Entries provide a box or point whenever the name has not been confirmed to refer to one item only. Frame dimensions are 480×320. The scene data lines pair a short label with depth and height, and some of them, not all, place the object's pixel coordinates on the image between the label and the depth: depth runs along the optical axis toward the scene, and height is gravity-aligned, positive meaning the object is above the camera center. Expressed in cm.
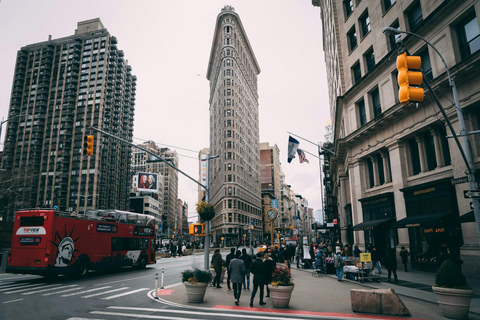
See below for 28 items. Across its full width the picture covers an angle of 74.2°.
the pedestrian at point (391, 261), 1593 -160
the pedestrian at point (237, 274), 1164 -153
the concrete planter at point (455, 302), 919 -214
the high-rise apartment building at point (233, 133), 9412 +3187
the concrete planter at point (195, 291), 1159 -211
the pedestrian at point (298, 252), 2939 -211
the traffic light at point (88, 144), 1485 +413
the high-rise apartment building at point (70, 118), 10531 +4037
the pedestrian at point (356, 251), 2536 -172
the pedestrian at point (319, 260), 2158 -203
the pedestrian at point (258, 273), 1126 -146
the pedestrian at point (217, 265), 1583 -163
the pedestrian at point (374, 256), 2050 -171
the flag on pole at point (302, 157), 3491 +814
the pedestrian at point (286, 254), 2166 -157
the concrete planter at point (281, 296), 1080 -219
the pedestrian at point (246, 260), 1453 -130
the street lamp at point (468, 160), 1085 +235
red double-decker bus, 1698 -44
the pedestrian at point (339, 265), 1791 -196
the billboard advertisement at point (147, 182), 9675 +1547
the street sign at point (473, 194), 1090 +112
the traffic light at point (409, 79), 750 +346
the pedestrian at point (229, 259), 1307 -137
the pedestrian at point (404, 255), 2006 -164
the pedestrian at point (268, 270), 1135 -140
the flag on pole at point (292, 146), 3353 +868
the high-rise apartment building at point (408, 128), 1758 +692
